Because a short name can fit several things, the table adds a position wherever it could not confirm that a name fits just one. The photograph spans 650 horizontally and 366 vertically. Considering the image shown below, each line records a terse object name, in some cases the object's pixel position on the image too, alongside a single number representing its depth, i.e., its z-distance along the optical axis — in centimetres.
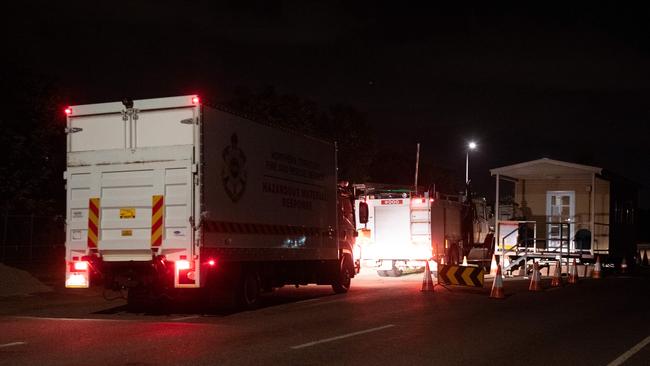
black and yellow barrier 1966
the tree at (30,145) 2969
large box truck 1377
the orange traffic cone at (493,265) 3187
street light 4153
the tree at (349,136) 4806
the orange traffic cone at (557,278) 2272
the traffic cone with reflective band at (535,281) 2084
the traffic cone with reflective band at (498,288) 1798
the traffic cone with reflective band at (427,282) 2002
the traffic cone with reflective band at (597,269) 2707
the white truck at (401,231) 2678
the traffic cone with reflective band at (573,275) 2438
